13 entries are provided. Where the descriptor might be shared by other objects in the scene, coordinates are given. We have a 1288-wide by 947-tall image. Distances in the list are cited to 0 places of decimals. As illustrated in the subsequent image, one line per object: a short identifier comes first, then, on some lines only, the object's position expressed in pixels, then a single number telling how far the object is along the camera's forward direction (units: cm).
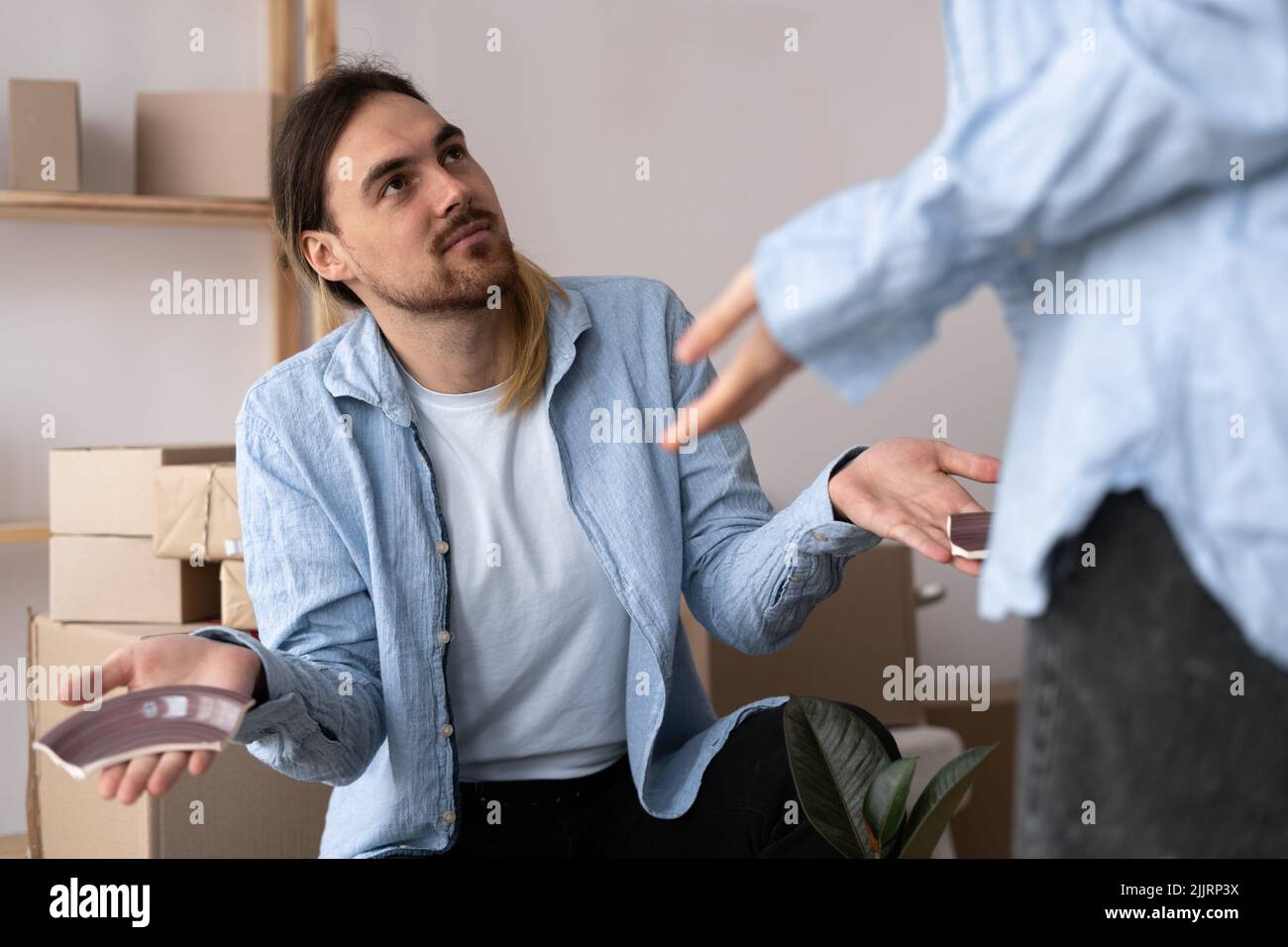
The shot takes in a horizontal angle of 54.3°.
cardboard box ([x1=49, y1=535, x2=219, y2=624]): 180
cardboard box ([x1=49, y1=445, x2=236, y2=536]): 182
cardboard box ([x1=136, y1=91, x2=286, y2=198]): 203
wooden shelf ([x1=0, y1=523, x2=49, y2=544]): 190
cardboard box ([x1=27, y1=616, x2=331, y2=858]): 159
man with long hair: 127
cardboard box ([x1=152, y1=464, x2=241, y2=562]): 173
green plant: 97
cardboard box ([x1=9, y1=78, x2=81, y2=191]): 194
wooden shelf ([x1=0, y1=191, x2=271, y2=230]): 194
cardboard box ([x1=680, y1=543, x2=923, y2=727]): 225
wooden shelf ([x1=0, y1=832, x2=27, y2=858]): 206
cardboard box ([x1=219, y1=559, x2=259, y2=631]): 174
